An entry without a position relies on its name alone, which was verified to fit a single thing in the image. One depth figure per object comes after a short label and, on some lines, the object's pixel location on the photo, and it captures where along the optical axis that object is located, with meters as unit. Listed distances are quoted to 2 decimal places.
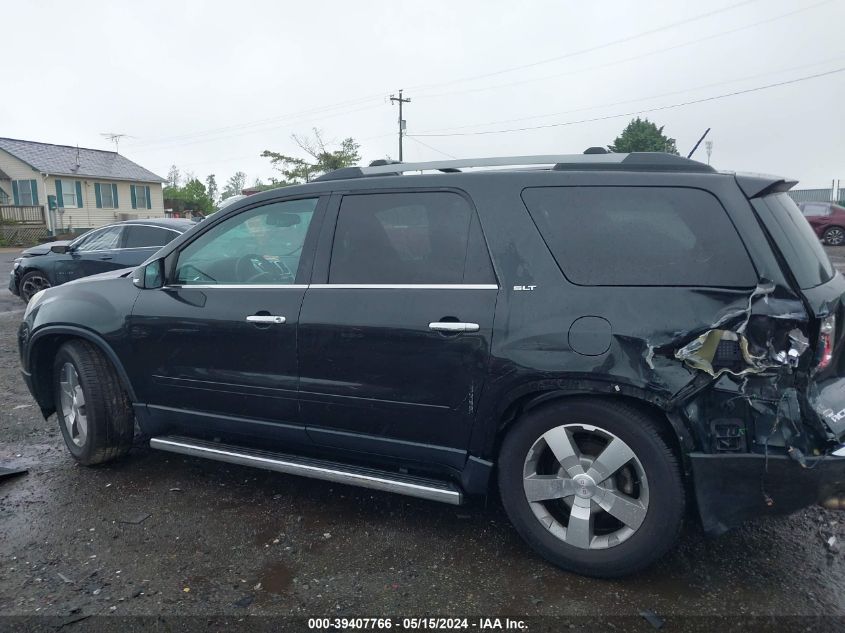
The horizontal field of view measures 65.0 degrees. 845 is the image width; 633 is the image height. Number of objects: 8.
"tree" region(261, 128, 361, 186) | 40.88
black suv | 2.73
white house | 37.03
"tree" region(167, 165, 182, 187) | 91.00
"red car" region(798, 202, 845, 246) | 23.47
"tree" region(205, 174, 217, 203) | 100.31
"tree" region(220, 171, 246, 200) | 92.94
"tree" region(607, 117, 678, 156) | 45.31
